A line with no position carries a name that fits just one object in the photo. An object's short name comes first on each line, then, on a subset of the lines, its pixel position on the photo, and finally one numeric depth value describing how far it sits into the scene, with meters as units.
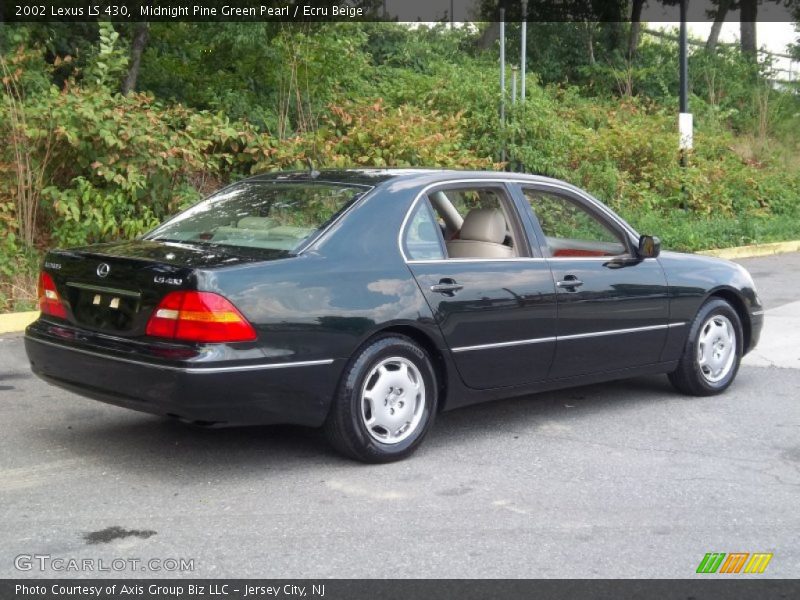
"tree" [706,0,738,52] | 35.75
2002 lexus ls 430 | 5.16
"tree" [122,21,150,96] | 15.23
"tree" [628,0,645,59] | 30.58
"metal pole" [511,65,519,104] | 18.30
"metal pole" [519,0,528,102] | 18.52
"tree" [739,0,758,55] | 36.56
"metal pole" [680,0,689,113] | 19.85
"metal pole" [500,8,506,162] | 18.22
